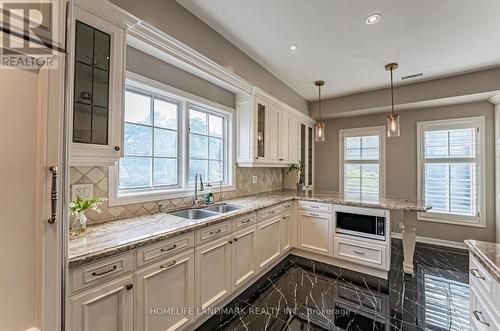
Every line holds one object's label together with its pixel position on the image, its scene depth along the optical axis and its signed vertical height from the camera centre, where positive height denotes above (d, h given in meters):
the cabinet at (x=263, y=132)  3.21 +0.55
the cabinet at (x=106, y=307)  1.16 -0.80
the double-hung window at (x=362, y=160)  4.54 +0.15
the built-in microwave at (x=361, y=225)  2.83 -0.77
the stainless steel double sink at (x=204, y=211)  2.40 -0.51
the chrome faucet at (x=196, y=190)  2.56 -0.28
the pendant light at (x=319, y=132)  3.21 +0.51
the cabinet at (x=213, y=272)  1.85 -0.95
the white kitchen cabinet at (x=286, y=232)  3.20 -0.97
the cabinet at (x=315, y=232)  3.18 -0.96
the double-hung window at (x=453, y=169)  3.71 -0.02
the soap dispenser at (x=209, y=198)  2.70 -0.39
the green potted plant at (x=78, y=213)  1.47 -0.32
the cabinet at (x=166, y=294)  1.45 -0.91
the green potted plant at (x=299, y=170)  4.02 -0.06
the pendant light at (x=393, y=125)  2.75 +0.52
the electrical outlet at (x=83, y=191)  1.63 -0.19
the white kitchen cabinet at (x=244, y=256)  2.26 -0.96
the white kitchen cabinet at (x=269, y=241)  2.69 -0.96
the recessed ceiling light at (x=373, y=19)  2.13 +1.45
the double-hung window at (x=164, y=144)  2.11 +0.25
